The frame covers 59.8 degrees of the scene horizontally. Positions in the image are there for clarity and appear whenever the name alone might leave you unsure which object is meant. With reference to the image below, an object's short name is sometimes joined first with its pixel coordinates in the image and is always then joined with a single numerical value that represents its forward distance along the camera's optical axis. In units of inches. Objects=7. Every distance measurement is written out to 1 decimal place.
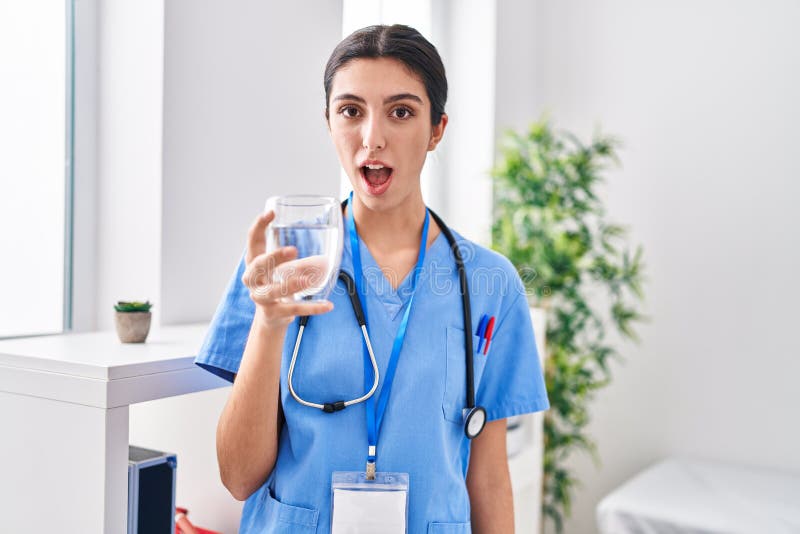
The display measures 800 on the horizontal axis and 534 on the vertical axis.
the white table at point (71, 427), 37.4
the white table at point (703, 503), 78.1
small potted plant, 47.0
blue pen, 41.4
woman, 36.2
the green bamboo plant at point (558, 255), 95.7
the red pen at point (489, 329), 41.3
